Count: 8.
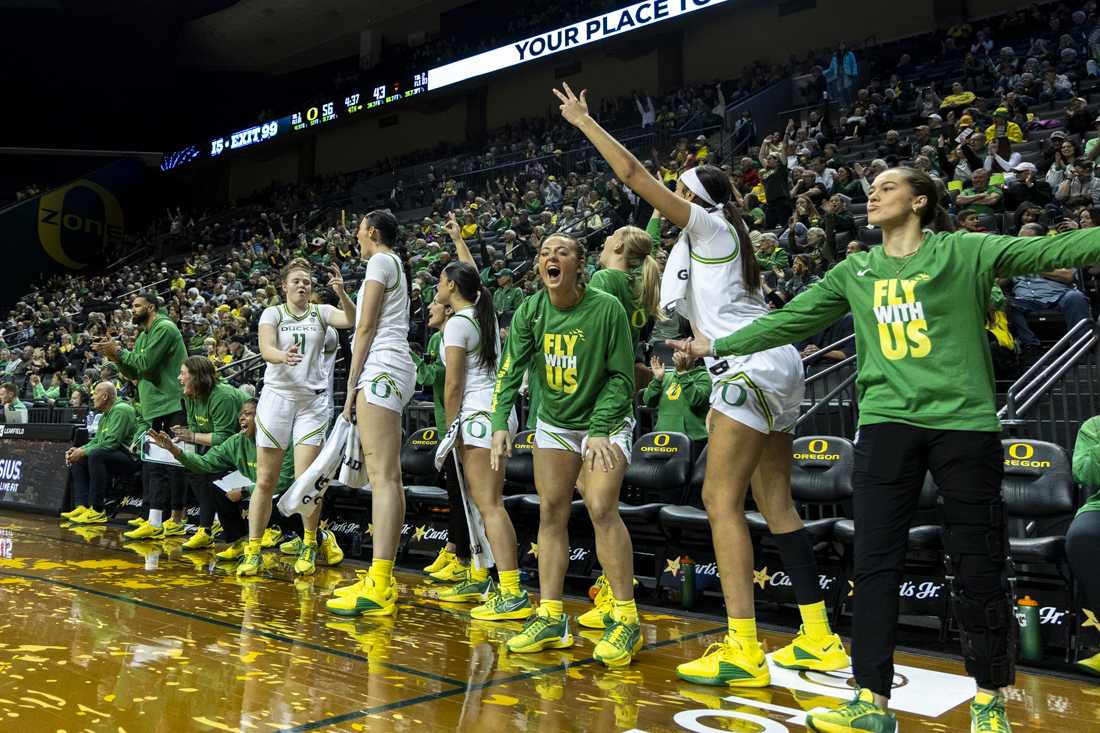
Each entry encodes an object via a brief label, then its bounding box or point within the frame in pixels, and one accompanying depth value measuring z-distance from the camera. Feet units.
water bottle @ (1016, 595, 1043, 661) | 11.52
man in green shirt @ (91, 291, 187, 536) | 21.89
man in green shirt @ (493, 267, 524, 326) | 33.19
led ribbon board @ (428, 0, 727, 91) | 54.54
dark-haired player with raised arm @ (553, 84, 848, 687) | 10.11
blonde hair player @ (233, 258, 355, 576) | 17.56
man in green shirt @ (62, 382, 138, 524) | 27.30
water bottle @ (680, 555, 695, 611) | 15.08
